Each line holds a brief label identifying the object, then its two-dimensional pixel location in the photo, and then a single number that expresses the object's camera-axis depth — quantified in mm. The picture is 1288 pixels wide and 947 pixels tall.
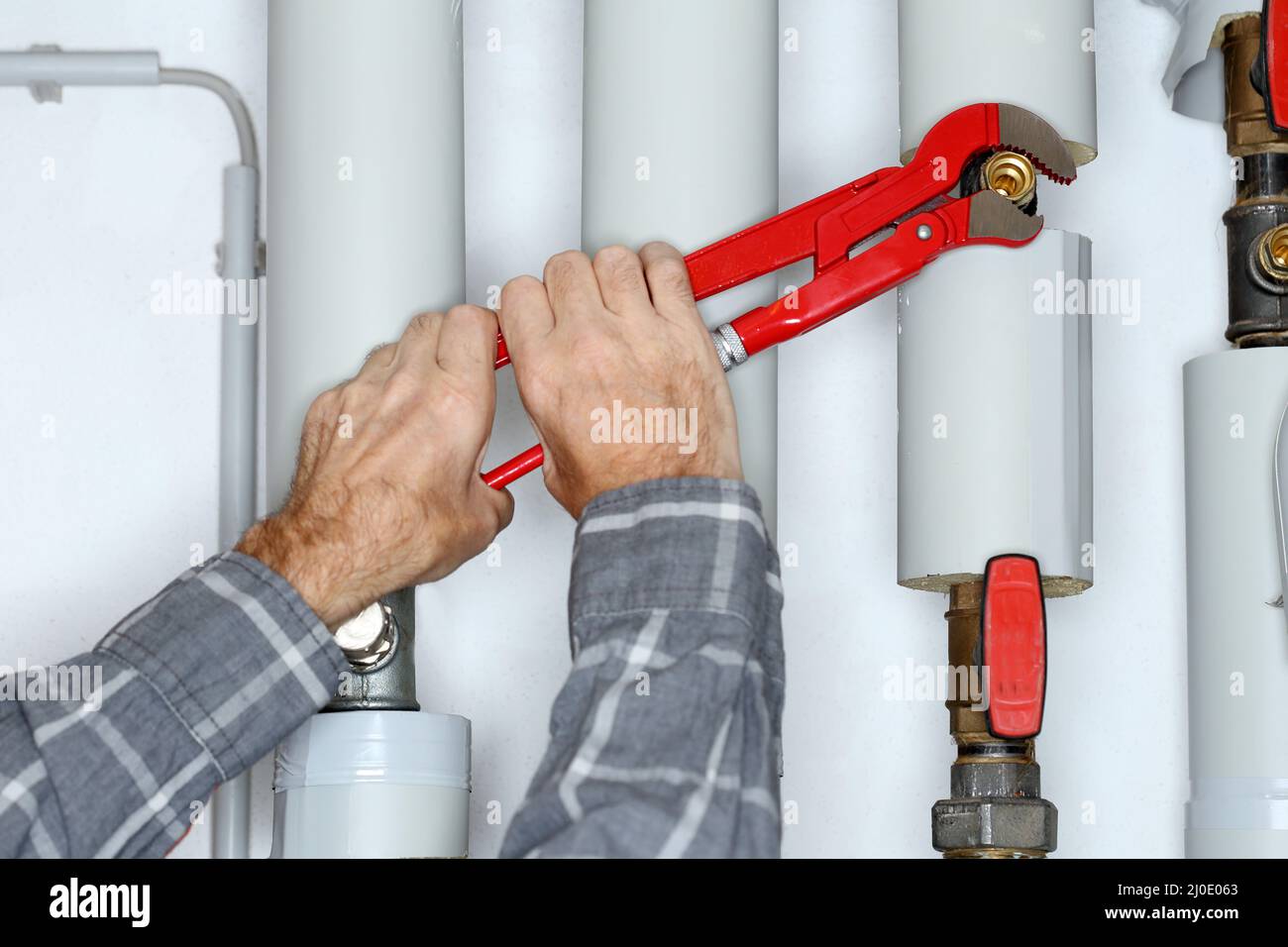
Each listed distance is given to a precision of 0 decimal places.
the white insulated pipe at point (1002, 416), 745
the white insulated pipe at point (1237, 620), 752
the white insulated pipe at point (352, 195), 758
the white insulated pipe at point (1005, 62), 767
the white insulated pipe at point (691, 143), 757
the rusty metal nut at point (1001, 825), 742
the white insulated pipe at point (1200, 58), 808
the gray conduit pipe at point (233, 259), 851
